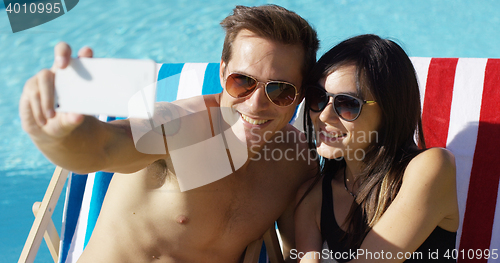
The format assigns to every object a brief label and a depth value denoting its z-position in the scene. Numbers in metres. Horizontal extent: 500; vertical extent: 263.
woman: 1.50
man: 1.69
